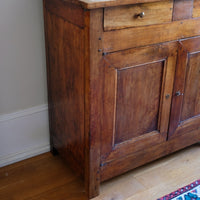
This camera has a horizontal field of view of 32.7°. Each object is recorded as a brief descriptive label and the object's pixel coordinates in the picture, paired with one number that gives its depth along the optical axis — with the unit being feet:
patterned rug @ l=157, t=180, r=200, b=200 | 5.55
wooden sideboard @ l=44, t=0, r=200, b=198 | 4.55
